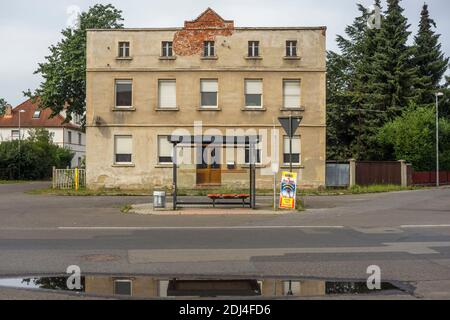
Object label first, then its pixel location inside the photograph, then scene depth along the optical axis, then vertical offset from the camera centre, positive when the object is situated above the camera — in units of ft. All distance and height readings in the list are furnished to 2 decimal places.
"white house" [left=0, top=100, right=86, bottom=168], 273.13 +19.90
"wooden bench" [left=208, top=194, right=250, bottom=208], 70.41 -3.60
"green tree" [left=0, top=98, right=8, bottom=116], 392.96 +43.43
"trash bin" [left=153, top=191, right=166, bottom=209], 69.65 -3.98
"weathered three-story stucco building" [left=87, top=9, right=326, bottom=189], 116.06 +14.77
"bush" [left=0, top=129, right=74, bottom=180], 179.63 +2.57
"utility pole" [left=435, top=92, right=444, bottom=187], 146.20 +3.93
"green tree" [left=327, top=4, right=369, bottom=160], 173.78 +25.34
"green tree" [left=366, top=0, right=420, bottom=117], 164.66 +27.91
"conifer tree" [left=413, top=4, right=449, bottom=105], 176.04 +35.47
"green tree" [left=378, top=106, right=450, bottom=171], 143.74 +8.47
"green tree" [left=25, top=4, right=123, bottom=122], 147.95 +25.24
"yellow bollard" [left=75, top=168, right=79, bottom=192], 114.62 -2.46
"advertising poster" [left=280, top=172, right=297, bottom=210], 70.08 -3.25
